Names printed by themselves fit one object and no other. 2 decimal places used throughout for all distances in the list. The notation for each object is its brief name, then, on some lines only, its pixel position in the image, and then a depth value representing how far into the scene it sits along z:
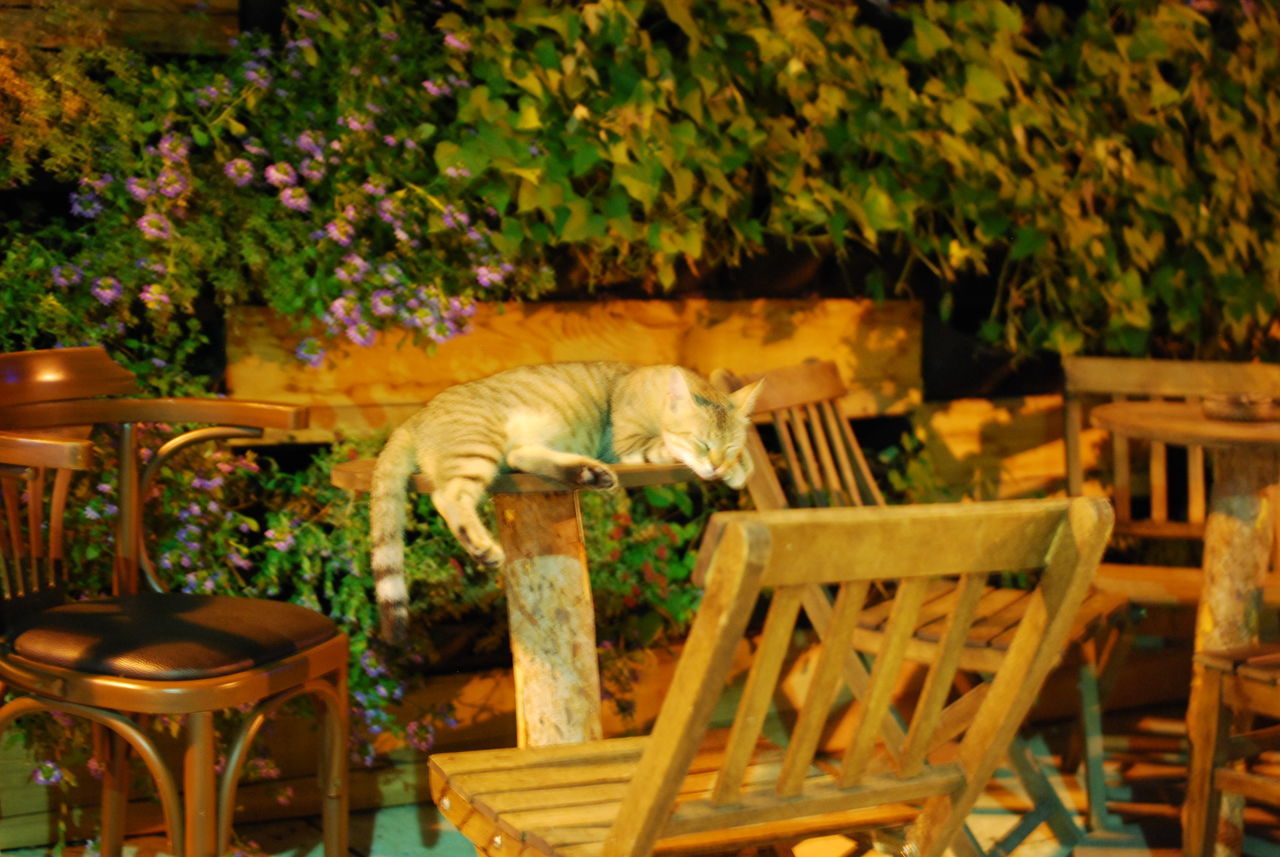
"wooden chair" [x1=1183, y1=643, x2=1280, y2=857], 2.83
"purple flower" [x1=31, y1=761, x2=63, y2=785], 2.75
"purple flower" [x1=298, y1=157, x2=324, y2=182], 3.02
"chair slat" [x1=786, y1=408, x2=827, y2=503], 3.43
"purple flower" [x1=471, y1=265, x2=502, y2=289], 3.17
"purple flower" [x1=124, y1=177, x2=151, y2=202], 2.87
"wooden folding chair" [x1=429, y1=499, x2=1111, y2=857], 1.41
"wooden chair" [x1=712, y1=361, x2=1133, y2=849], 3.04
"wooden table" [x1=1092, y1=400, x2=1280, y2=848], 3.11
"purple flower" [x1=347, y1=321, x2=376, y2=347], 3.03
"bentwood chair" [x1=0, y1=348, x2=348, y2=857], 2.11
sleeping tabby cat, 2.46
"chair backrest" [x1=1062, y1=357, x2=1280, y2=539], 3.87
